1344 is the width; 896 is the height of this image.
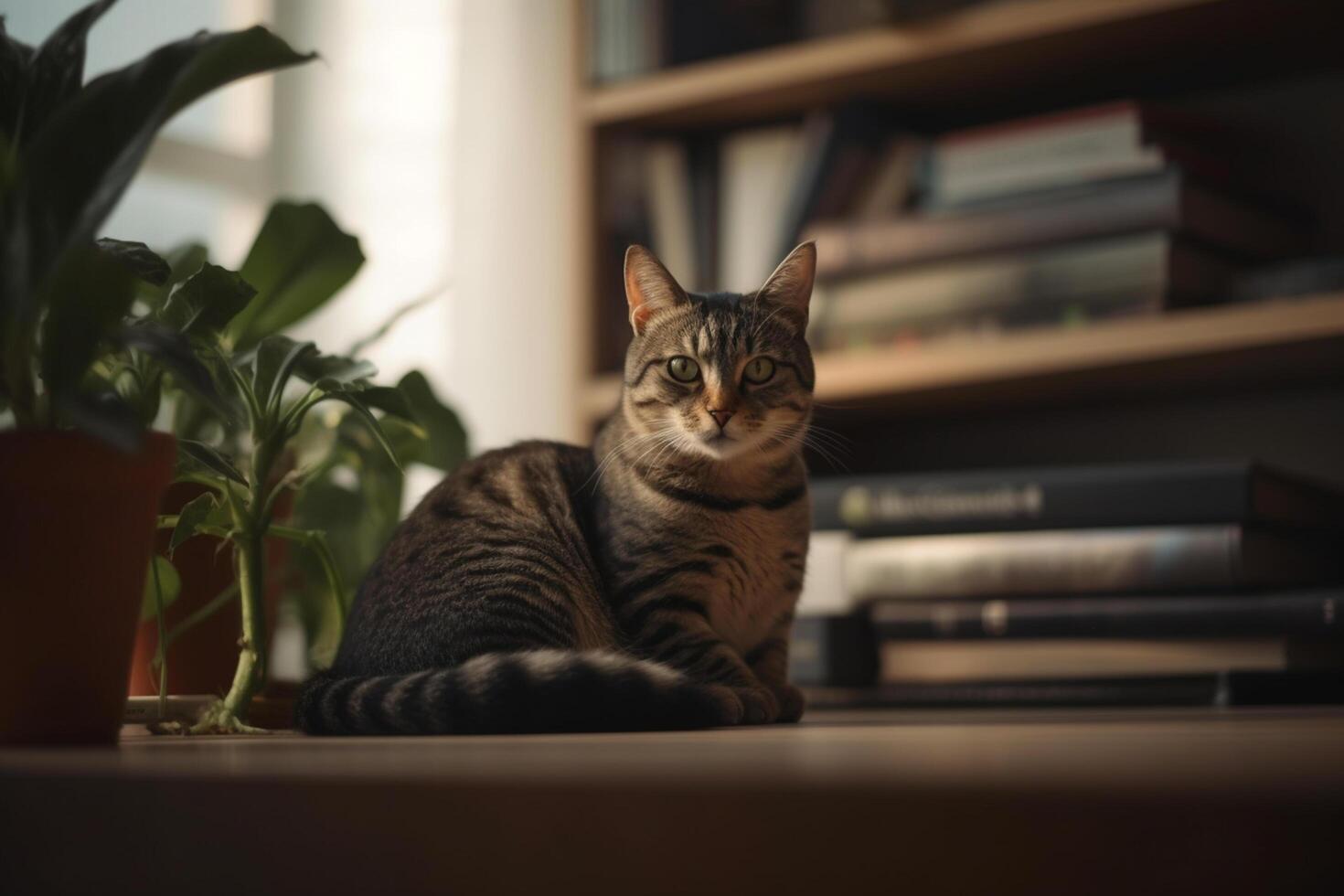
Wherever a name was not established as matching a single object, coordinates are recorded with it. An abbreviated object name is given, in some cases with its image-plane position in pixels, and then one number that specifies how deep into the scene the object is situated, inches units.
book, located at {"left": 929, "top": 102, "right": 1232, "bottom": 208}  58.6
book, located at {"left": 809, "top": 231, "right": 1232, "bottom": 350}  57.5
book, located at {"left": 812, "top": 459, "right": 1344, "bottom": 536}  53.3
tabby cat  32.5
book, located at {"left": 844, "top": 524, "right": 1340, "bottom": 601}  53.3
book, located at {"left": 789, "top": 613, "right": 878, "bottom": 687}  60.7
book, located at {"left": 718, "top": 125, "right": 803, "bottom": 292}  70.3
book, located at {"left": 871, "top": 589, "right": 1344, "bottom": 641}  52.0
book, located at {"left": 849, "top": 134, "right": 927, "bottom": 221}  67.2
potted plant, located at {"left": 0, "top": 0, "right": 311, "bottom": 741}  23.4
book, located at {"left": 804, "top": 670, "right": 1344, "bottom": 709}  51.4
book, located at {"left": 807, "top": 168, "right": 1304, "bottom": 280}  57.3
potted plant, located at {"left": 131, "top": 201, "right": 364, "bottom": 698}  40.6
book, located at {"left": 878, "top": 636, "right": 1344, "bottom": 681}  52.9
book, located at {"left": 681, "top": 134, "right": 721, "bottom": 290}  72.5
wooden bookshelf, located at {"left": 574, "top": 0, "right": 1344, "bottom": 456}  56.4
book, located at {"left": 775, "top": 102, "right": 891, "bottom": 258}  67.7
